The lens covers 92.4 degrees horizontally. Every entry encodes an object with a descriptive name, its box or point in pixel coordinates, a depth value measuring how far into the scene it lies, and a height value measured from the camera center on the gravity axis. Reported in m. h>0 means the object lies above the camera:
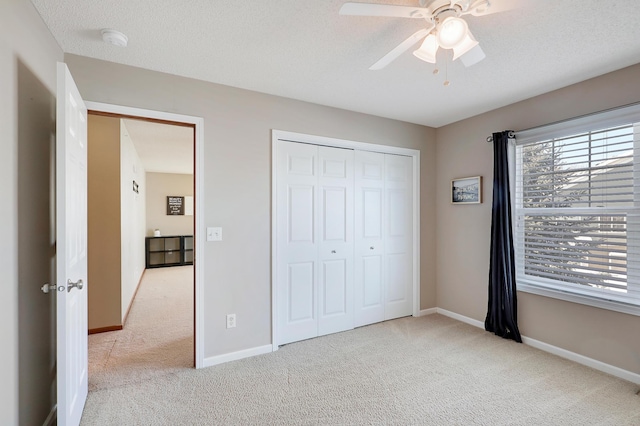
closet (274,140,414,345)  3.07 -0.26
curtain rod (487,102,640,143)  2.34 +0.83
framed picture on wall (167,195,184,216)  8.04 +0.27
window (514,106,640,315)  2.38 +0.04
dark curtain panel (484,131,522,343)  3.08 -0.40
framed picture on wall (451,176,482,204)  3.45 +0.29
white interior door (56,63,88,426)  1.56 -0.19
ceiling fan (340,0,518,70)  1.36 +0.92
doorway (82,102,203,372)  2.37 +0.31
